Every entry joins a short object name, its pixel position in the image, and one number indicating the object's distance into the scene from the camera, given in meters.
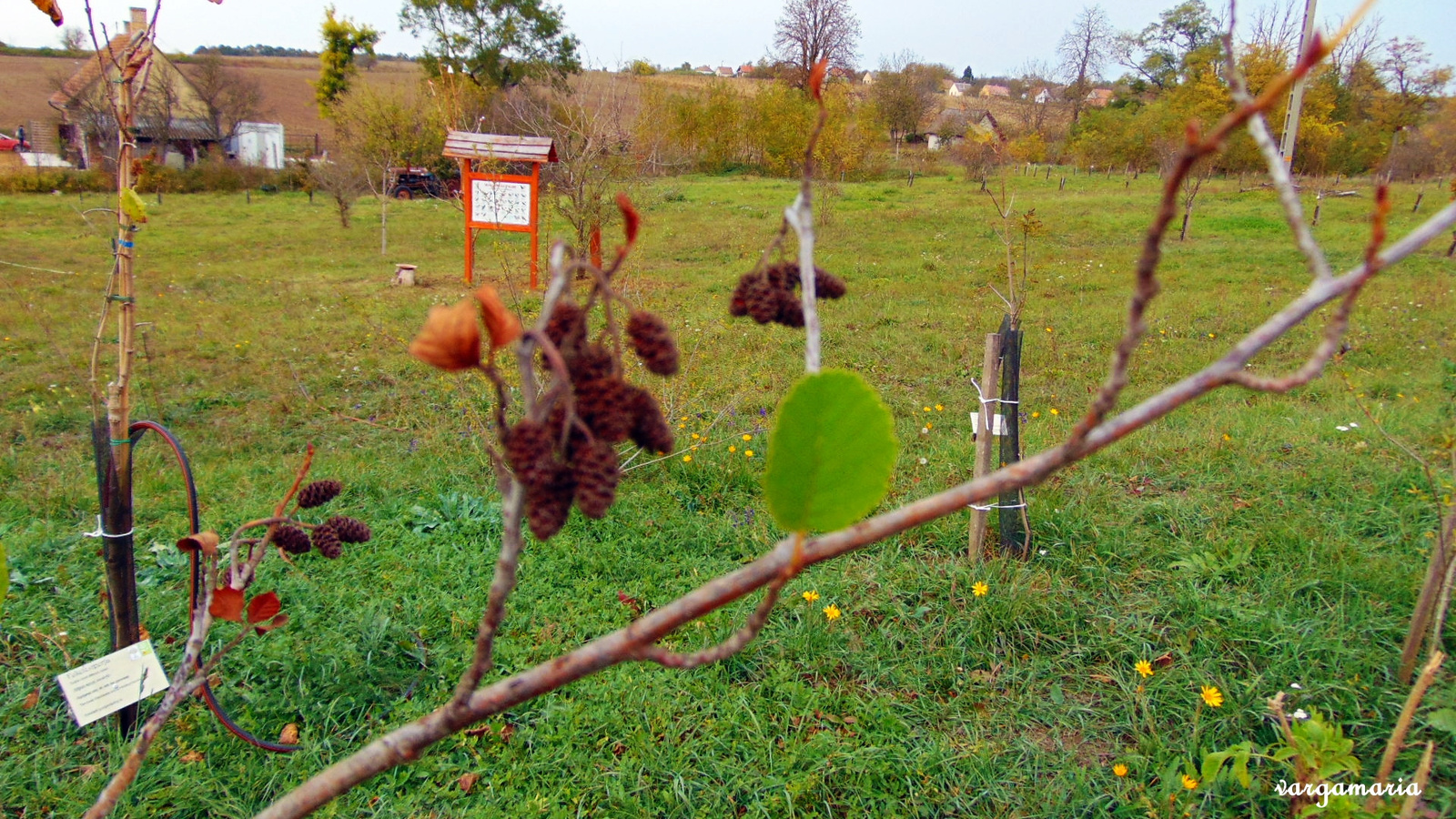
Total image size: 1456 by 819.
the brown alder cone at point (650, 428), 0.51
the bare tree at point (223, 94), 28.69
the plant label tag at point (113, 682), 2.09
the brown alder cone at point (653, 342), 0.51
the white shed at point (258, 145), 32.53
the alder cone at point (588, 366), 0.48
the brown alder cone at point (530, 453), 0.42
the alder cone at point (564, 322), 0.47
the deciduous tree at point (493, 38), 28.09
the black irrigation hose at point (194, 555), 1.66
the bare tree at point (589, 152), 8.58
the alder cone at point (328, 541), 0.99
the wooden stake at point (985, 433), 3.29
